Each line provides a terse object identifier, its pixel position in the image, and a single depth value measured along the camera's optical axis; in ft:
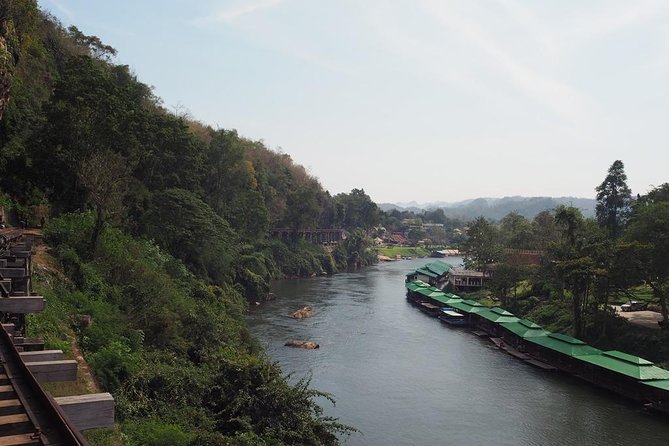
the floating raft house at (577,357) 94.02
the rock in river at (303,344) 124.98
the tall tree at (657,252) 115.65
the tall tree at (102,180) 85.20
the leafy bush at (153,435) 42.63
